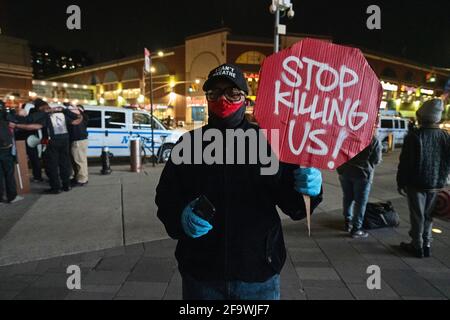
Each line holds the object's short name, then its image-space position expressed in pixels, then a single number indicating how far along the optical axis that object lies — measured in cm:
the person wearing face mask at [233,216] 185
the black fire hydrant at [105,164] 970
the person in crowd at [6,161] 637
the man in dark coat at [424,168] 426
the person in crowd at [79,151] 821
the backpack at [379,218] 544
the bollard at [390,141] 1928
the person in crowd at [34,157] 869
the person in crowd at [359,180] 499
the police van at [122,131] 1202
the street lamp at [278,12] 990
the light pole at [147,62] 1086
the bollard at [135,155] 1013
